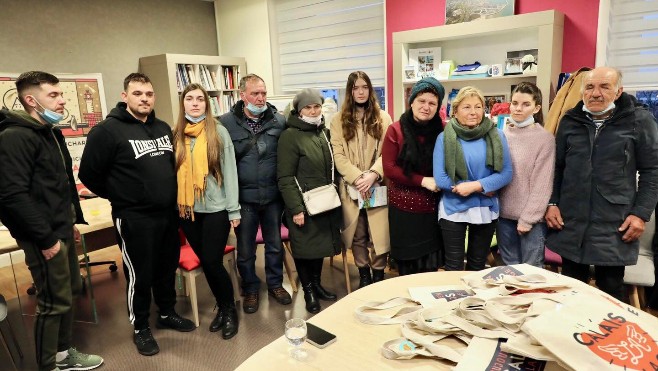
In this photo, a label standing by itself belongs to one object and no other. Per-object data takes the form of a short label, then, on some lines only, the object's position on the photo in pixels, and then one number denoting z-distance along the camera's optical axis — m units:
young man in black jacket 2.01
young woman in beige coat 2.74
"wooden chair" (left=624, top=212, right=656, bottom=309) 2.44
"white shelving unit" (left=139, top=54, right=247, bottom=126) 4.88
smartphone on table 1.26
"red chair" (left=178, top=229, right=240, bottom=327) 2.79
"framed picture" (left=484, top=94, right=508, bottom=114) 4.06
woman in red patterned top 2.47
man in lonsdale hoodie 2.29
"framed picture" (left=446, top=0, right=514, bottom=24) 3.88
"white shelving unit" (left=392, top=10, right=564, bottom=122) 3.53
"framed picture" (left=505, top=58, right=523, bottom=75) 3.74
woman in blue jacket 2.28
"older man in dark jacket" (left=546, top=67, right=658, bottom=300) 1.99
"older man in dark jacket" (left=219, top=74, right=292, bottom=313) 2.71
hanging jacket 2.63
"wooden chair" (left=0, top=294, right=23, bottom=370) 2.24
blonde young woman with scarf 2.49
